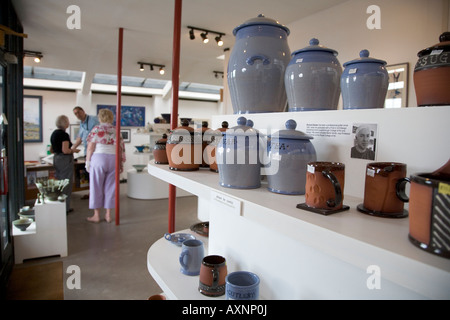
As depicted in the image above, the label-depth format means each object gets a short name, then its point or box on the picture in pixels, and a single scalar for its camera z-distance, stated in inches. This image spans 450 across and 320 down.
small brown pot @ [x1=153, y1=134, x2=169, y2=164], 54.8
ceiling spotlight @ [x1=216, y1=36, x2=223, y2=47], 162.0
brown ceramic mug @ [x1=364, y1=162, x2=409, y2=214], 24.3
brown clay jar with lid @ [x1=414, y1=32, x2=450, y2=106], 23.8
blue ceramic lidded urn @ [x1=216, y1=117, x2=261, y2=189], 34.3
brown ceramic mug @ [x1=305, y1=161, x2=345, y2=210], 25.4
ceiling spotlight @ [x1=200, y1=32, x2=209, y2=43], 154.7
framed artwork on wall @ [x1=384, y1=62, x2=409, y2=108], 103.6
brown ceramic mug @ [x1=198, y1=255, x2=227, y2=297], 40.3
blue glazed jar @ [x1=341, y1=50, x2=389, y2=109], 31.9
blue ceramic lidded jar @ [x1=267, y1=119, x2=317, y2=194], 31.1
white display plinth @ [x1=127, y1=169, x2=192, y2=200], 219.9
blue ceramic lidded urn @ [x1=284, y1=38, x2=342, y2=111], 34.3
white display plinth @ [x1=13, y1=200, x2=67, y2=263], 115.3
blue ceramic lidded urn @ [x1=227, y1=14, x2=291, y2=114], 39.1
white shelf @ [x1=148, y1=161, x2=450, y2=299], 16.0
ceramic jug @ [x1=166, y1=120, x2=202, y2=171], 46.4
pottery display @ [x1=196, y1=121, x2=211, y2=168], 48.1
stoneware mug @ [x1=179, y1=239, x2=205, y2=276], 46.1
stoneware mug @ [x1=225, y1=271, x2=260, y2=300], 35.9
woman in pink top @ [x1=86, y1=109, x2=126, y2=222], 154.3
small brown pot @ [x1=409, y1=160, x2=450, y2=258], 16.9
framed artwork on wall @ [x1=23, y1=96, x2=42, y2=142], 306.7
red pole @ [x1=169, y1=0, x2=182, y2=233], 66.2
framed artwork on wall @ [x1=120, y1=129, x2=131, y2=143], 368.2
